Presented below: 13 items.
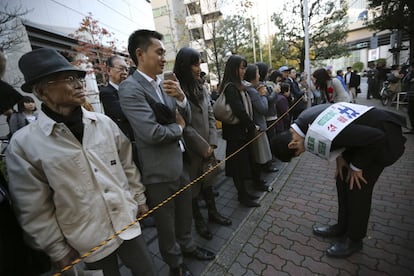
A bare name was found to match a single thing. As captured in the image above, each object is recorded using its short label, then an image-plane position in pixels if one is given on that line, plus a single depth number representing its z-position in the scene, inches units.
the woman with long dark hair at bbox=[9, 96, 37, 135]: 154.0
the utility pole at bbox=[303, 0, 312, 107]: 287.8
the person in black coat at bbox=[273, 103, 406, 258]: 72.8
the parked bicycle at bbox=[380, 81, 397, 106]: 372.2
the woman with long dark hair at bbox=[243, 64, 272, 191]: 143.2
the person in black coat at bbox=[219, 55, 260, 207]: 123.0
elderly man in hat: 51.1
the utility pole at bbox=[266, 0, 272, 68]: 856.4
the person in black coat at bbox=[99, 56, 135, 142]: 104.7
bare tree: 186.7
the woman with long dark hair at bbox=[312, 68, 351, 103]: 192.5
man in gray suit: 70.7
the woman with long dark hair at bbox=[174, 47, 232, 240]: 98.2
